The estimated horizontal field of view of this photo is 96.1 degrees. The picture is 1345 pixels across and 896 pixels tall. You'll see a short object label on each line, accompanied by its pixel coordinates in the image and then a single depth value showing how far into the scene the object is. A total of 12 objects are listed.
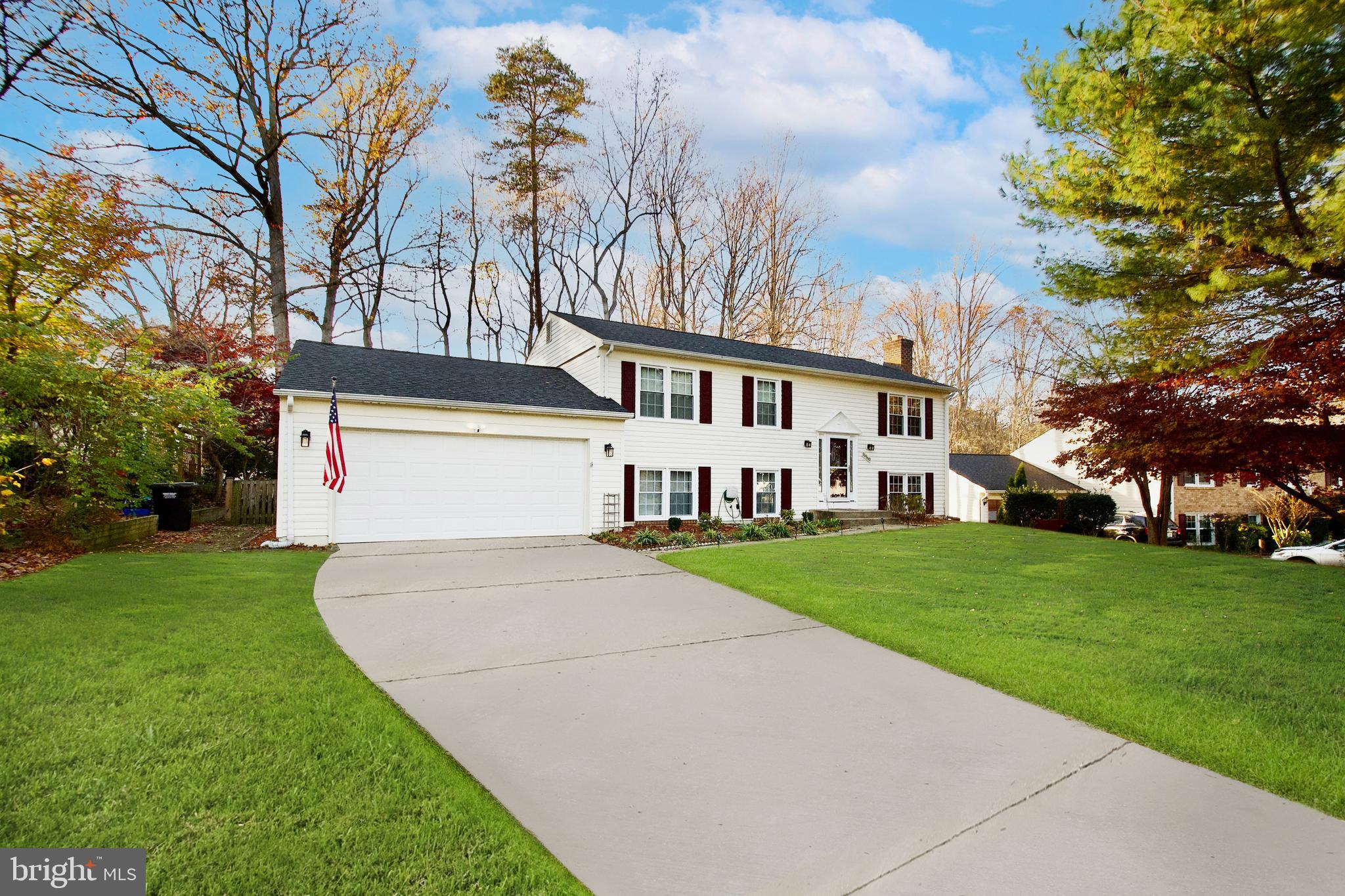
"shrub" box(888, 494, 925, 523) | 17.05
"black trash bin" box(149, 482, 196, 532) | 12.05
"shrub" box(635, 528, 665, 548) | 11.40
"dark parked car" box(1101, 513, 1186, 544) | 21.98
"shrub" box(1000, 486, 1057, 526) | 18.72
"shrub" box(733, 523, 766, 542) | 12.81
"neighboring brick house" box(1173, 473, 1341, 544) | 21.67
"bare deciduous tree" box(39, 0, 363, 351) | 13.84
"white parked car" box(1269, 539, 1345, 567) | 13.90
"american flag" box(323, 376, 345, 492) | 9.84
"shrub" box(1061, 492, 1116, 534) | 18.39
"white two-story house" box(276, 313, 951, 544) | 11.16
